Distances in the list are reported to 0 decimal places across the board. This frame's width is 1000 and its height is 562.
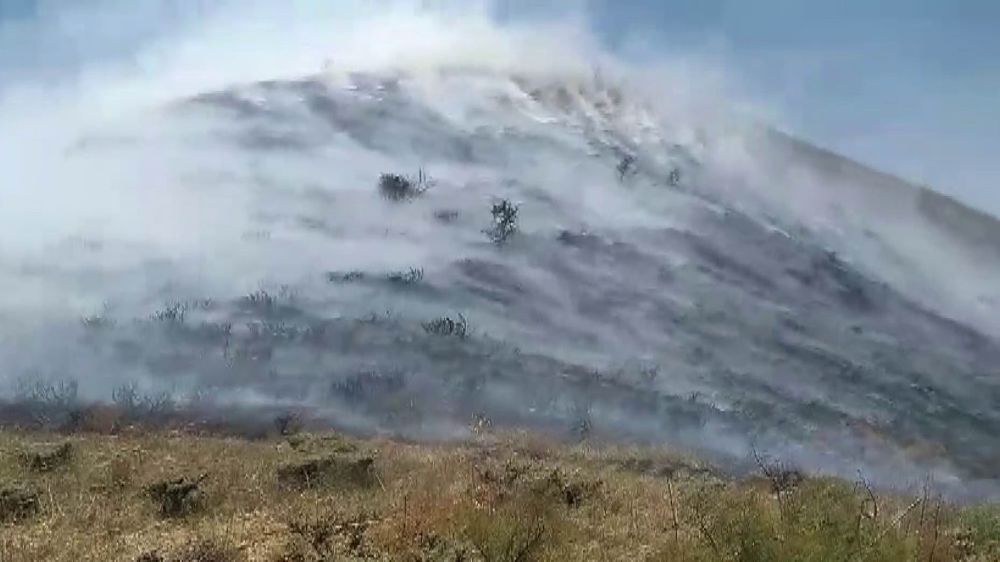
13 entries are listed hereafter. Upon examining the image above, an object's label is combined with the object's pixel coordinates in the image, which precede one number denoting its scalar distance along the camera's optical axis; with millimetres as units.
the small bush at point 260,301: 52562
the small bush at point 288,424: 31677
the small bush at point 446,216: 65125
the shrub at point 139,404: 36250
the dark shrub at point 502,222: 63616
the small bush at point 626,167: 74050
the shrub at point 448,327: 49406
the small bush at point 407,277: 57125
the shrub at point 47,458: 14664
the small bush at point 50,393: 37625
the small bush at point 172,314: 50531
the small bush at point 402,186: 70362
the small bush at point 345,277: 57272
